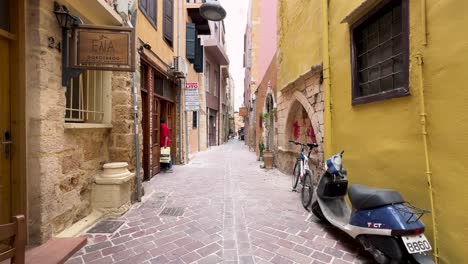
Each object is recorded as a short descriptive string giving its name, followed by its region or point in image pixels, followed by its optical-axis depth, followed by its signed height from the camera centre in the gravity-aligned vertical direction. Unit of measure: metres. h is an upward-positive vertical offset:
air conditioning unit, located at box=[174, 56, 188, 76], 8.49 +2.28
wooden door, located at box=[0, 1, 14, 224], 2.50 +0.16
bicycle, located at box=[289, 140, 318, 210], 4.19 -0.85
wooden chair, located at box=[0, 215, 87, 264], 1.30 -1.14
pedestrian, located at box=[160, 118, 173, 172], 7.52 -0.24
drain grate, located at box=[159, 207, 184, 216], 3.93 -1.21
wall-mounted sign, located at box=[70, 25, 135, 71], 3.02 +1.05
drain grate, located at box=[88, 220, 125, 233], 3.27 -1.22
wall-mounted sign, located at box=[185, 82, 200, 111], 9.25 +1.34
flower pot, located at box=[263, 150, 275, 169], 8.51 -0.90
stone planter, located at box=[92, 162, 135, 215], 3.82 -0.85
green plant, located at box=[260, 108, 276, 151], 9.98 +0.46
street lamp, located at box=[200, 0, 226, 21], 6.75 +3.29
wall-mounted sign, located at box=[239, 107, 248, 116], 24.90 +2.15
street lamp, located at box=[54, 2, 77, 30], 2.88 +1.34
